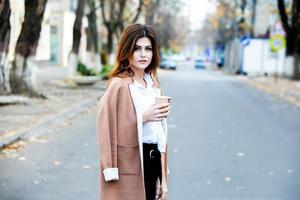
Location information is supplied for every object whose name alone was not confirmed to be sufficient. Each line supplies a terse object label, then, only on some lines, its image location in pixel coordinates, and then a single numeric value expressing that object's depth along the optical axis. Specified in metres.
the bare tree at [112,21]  35.09
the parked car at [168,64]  61.69
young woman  3.22
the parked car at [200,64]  73.81
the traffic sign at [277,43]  29.34
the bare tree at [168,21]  48.88
